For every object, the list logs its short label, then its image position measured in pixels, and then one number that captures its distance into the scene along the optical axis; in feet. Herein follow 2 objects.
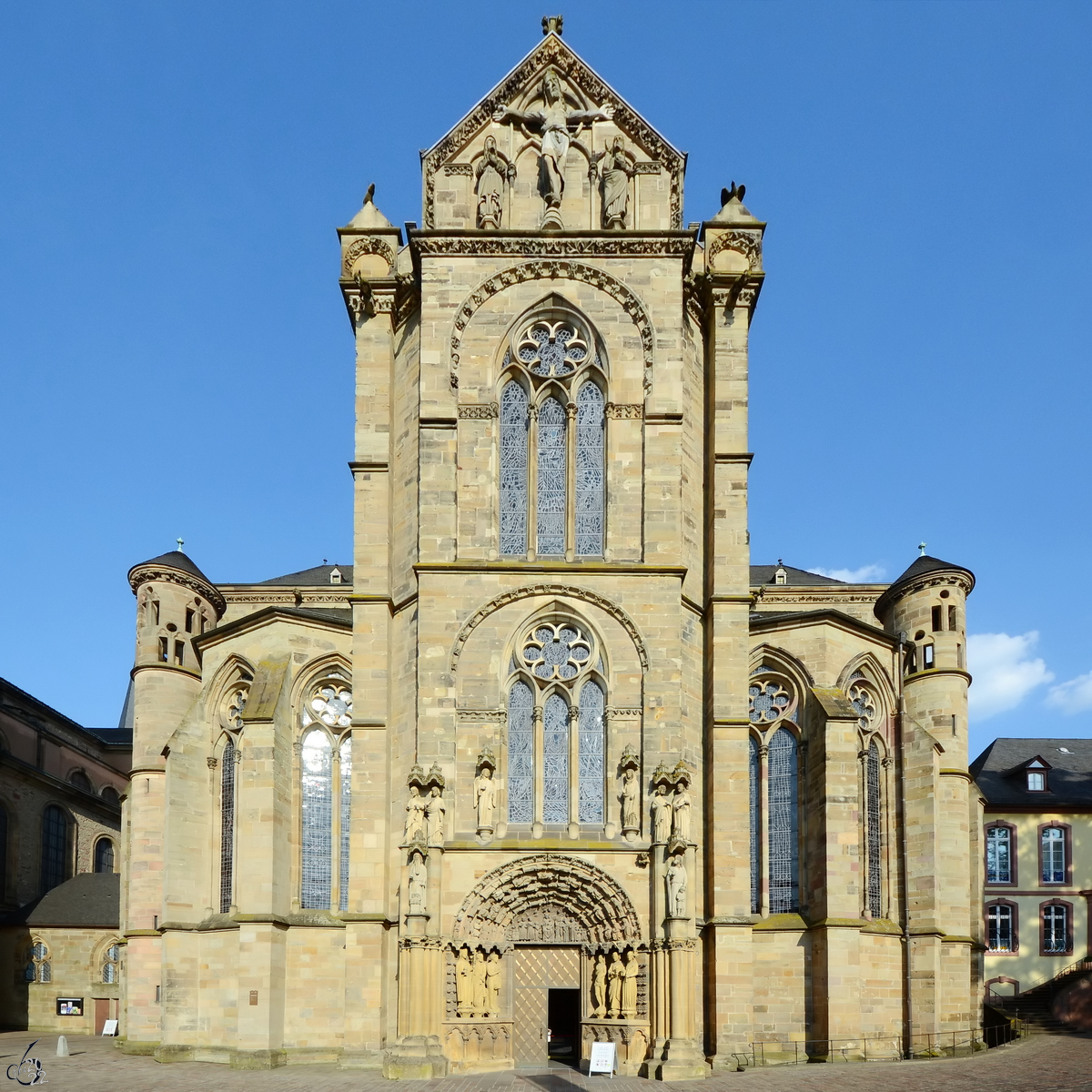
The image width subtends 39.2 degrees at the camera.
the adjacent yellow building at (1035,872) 179.52
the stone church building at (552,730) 100.48
